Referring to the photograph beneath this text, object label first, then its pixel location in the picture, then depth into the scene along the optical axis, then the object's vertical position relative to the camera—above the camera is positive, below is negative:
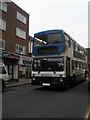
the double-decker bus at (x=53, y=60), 7.80 +0.31
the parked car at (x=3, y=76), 7.59 -0.81
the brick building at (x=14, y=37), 13.79 +3.81
